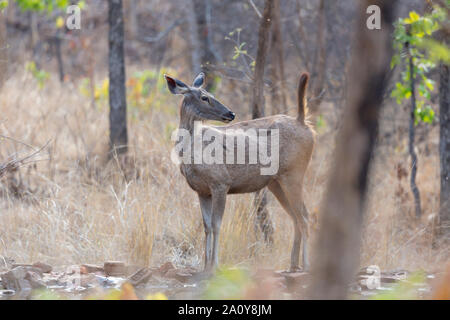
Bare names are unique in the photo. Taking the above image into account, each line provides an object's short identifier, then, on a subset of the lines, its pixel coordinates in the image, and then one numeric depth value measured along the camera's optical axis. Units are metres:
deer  11.95
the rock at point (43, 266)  12.02
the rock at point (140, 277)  10.91
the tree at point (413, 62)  14.95
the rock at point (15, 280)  10.91
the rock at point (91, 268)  11.75
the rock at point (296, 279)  10.78
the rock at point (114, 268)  11.71
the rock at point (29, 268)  11.60
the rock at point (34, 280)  11.01
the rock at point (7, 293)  10.66
